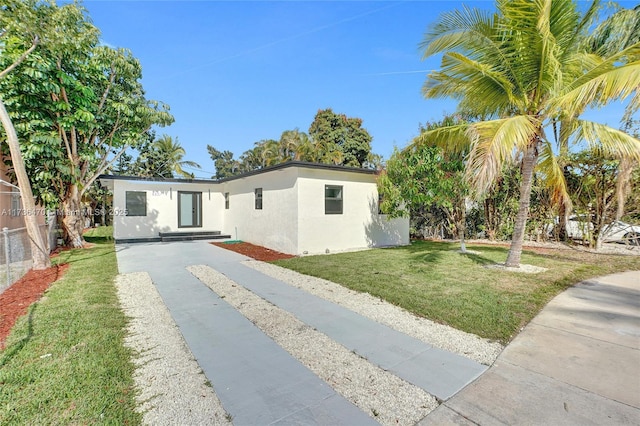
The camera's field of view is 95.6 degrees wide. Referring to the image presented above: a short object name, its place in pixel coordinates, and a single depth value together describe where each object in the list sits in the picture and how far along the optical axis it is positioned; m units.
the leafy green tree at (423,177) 8.49
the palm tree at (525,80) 5.21
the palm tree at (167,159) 26.36
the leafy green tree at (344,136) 27.17
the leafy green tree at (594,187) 9.07
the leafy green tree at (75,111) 8.20
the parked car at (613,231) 9.38
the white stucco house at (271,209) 9.66
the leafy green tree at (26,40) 6.37
